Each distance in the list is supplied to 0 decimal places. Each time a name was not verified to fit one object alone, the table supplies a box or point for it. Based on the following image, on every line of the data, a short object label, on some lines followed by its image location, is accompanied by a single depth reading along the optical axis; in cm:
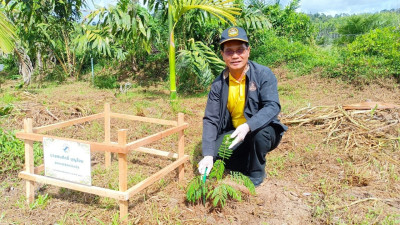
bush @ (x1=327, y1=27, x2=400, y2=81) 593
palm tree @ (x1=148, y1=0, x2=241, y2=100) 444
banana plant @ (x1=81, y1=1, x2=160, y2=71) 503
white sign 179
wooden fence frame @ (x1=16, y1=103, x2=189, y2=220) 174
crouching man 208
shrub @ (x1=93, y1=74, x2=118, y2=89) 805
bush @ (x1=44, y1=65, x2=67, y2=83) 912
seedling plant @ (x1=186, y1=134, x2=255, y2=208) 183
